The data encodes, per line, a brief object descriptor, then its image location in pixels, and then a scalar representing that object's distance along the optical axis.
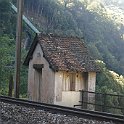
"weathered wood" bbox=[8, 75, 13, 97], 18.62
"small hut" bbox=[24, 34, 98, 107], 20.31
